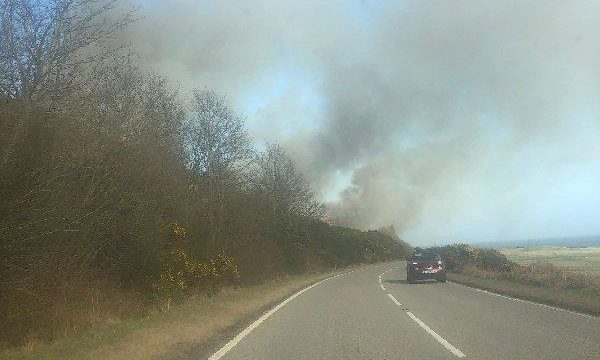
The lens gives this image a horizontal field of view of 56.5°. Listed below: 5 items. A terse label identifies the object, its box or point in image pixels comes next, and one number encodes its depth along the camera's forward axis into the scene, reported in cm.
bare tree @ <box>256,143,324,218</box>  5239
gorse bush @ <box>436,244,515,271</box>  3619
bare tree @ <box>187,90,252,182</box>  3522
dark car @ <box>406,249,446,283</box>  3040
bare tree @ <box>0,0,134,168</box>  1210
